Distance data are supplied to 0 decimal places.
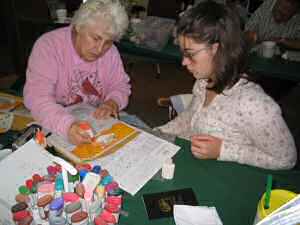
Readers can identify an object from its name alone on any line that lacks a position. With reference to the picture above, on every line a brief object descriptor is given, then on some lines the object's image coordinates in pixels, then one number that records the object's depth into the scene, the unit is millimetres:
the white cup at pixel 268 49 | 2592
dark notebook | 1046
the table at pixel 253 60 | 2400
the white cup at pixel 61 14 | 2879
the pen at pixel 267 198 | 912
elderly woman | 1421
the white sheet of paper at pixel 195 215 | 1012
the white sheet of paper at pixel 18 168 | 937
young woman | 1249
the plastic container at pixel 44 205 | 854
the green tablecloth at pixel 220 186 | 1058
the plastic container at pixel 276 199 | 920
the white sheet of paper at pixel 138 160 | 1149
